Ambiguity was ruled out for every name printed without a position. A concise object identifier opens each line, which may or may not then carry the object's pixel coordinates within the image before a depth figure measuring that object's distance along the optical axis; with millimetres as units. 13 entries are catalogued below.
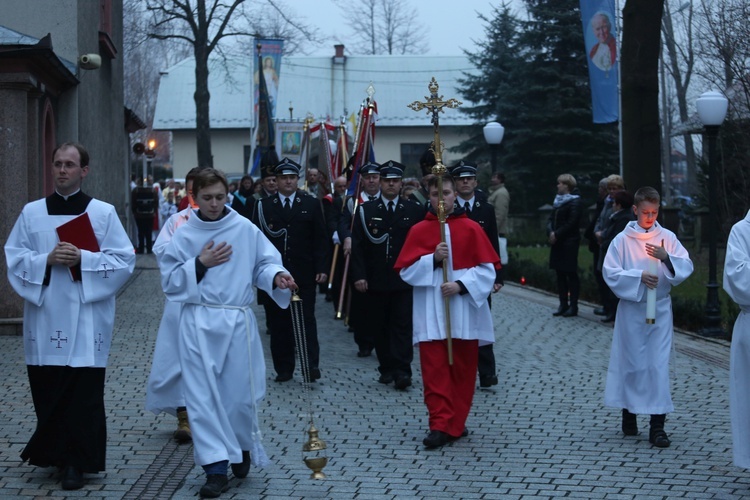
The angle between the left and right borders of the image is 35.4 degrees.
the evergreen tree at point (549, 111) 37969
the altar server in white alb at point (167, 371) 7875
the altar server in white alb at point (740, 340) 6953
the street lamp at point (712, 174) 14211
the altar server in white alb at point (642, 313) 8391
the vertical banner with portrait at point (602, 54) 18203
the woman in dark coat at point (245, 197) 14992
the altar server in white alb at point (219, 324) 6734
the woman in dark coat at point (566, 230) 15898
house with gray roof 56219
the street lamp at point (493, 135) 22484
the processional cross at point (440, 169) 8359
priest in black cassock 6969
